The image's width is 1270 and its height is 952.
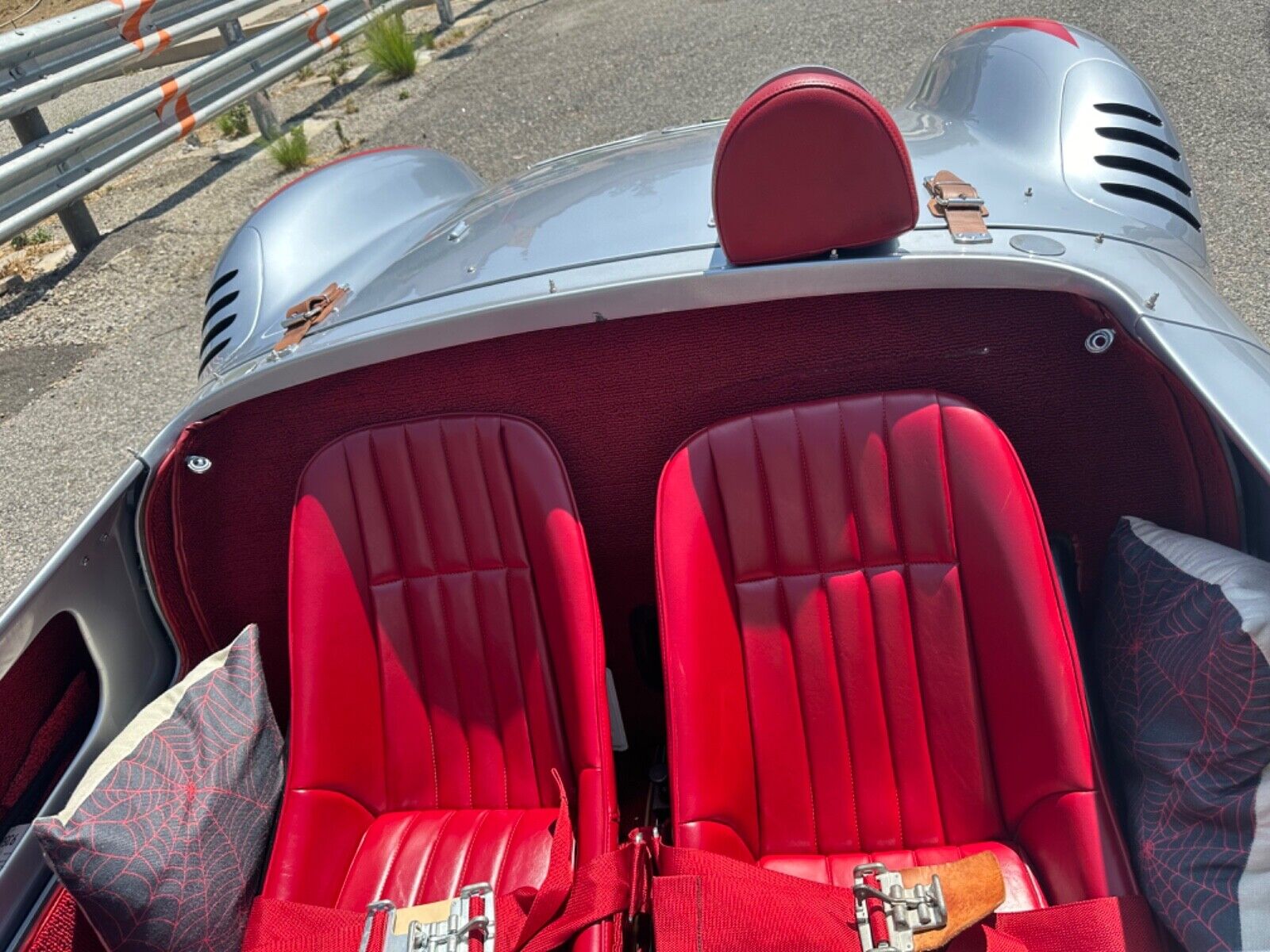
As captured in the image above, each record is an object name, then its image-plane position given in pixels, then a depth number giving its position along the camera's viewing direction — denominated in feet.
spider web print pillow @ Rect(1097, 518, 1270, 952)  3.91
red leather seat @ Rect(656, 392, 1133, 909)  4.94
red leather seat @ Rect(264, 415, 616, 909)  5.52
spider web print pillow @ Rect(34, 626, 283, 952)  4.68
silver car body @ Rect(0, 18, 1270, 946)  4.72
